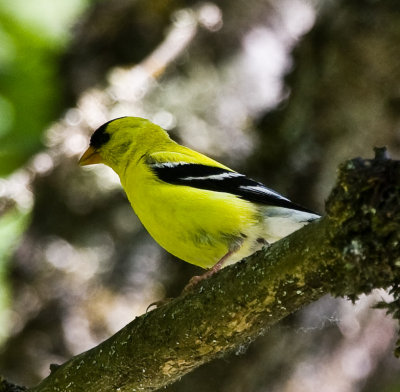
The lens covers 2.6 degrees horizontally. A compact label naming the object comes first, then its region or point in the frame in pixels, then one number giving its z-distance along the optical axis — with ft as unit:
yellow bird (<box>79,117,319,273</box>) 10.48
